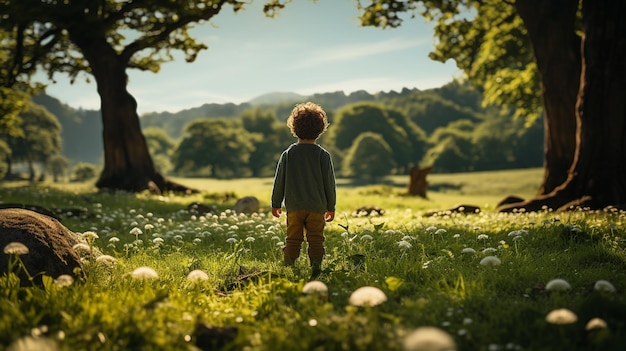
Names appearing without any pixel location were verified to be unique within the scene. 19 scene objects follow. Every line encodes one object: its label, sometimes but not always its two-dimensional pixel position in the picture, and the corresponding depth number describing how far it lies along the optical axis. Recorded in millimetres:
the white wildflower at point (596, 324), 3379
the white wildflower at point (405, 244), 6106
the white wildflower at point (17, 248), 4301
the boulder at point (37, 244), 5121
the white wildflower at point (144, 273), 4250
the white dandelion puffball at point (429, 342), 2275
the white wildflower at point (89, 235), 5950
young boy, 6566
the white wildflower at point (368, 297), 3586
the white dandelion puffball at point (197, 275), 4629
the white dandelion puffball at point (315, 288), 4023
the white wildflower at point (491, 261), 4875
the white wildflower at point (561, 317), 3337
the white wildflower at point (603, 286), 4178
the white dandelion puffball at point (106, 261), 5462
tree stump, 28875
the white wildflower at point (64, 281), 4375
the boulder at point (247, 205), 15477
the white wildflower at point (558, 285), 4113
